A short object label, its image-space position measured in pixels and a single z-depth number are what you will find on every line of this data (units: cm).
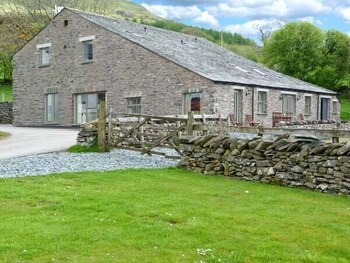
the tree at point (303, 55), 5872
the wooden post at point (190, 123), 1565
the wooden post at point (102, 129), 1838
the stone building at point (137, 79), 2873
